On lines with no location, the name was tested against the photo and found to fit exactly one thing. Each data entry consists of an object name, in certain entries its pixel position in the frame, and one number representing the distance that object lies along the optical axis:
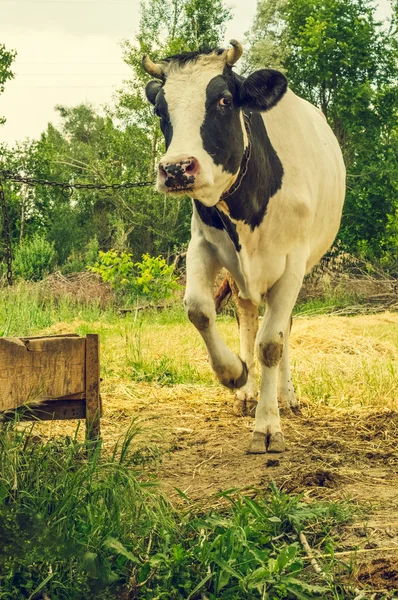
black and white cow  4.61
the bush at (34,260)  21.52
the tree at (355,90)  26.12
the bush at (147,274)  14.02
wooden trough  4.07
